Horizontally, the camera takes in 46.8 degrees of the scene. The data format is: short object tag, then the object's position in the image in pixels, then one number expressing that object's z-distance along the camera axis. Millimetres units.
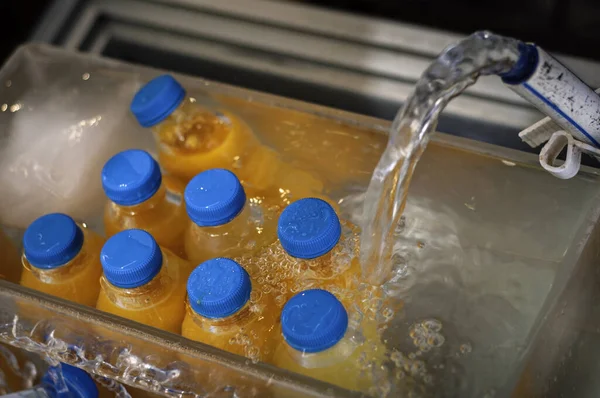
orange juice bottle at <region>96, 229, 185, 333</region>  791
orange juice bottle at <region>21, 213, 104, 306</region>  852
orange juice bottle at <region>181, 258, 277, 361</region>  753
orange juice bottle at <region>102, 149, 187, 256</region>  878
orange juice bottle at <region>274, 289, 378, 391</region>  705
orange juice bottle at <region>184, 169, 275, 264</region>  826
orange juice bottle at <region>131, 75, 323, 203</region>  956
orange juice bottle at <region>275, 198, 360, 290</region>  785
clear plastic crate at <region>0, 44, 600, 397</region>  765
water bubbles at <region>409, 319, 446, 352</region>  800
